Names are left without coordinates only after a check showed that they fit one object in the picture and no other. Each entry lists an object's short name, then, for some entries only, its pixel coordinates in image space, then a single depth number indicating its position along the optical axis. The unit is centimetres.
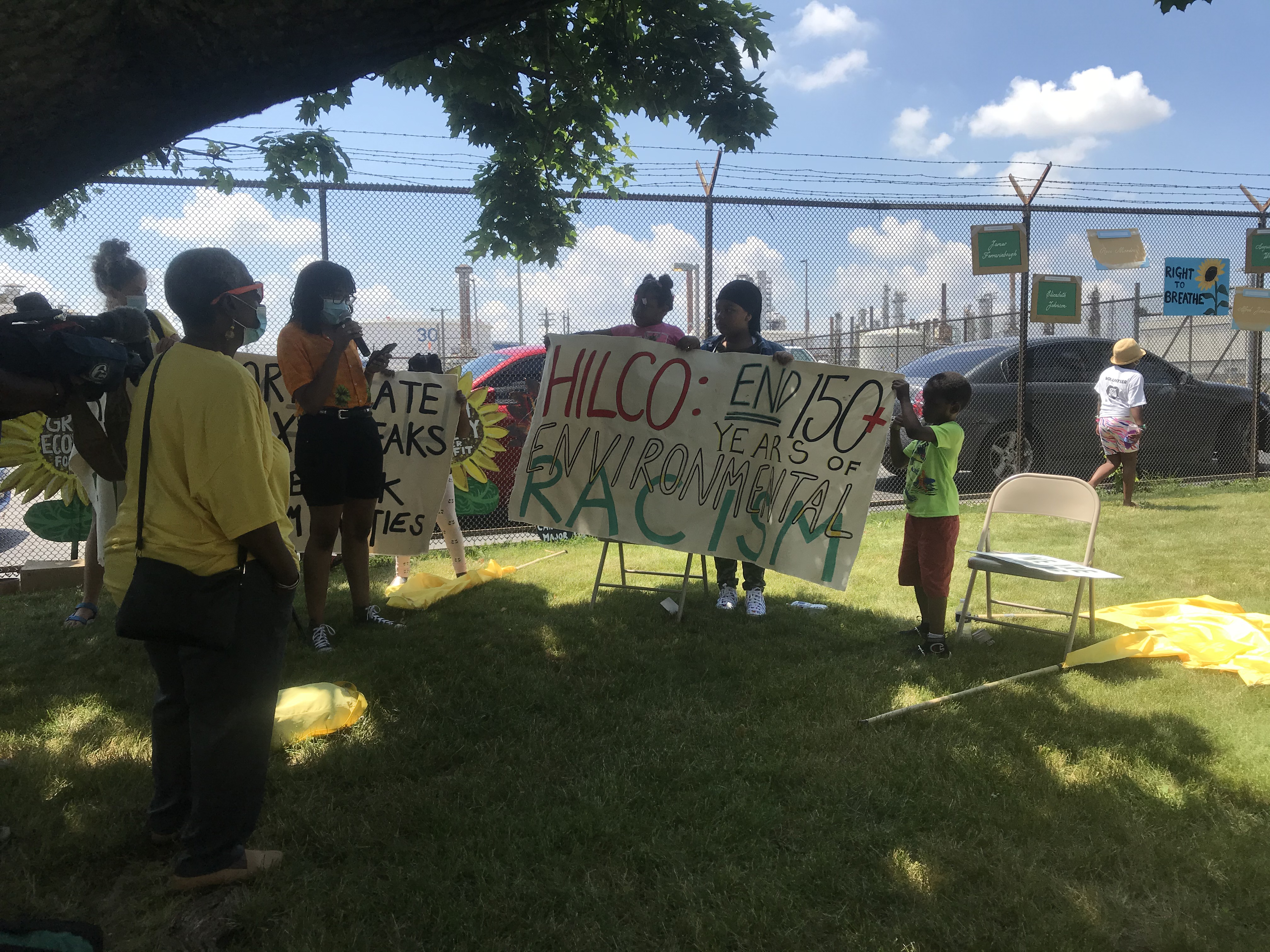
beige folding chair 394
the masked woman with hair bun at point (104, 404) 414
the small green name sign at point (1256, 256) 923
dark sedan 885
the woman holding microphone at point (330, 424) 379
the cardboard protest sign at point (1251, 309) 926
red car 701
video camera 202
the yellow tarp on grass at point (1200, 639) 379
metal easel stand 452
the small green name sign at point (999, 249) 832
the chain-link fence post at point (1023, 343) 843
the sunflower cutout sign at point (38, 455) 497
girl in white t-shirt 809
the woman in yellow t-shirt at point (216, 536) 200
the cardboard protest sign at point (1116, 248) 873
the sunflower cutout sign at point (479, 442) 620
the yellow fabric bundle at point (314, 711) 310
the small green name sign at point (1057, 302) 848
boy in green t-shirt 389
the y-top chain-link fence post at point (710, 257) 748
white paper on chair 391
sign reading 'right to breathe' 916
